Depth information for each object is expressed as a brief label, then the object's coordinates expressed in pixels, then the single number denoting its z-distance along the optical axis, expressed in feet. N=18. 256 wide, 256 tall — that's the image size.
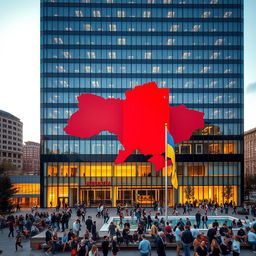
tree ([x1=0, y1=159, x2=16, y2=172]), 118.58
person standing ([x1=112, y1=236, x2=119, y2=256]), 42.98
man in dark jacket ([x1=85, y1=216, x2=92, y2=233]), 61.57
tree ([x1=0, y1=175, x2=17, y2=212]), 112.37
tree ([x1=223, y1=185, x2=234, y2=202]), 141.99
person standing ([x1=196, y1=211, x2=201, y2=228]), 71.72
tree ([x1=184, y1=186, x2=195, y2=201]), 142.82
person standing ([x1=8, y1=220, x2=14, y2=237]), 68.84
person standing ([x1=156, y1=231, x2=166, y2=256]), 37.88
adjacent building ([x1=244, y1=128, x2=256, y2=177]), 284.41
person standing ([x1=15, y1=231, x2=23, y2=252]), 55.71
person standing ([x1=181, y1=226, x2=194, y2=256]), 41.91
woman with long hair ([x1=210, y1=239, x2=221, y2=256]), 36.09
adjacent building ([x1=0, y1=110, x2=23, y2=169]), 383.24
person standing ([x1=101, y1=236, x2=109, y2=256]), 42.60
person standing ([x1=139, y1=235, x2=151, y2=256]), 39.14
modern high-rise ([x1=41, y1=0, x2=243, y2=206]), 149.07
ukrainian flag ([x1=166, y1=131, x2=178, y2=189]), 69.65
